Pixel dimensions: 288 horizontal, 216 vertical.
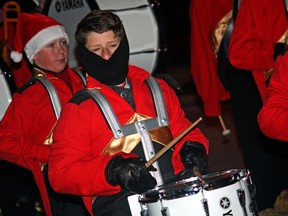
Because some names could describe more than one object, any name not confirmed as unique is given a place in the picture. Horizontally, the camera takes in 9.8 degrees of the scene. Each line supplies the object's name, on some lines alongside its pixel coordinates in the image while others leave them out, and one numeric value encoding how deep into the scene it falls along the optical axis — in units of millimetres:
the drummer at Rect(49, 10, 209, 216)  8123
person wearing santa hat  10234
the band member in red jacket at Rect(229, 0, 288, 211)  10512
